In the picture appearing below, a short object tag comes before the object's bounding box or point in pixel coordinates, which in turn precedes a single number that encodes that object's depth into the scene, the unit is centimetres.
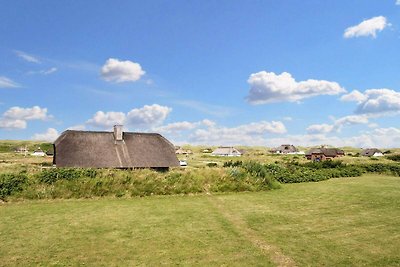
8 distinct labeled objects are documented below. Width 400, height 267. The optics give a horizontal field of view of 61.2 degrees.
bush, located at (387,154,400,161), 5678
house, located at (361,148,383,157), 11575
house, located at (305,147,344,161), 10075
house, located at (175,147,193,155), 13710
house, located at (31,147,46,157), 13198
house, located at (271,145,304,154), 14750
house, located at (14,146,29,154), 14690
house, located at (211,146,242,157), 12442
